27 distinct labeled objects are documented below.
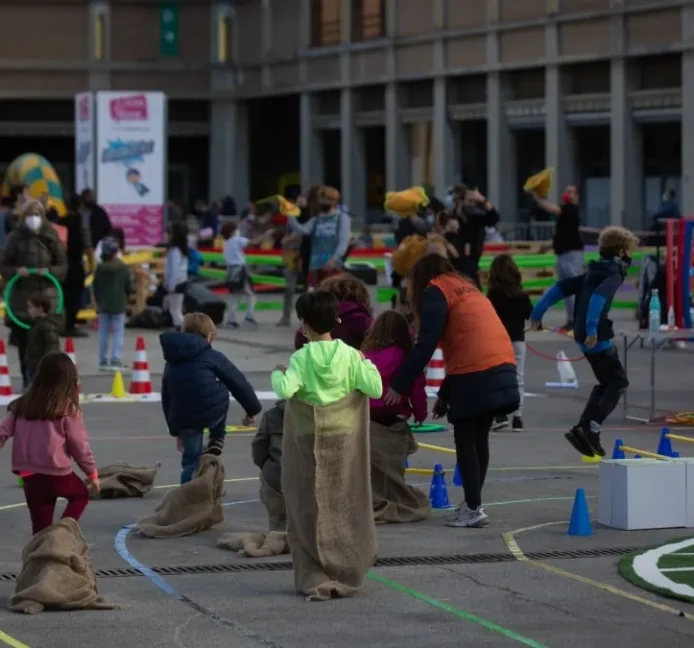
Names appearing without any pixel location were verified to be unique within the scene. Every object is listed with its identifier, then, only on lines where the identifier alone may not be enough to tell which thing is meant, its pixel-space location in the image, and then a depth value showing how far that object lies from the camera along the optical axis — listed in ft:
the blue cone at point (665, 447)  45.01
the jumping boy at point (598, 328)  46.57
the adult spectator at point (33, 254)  63.16
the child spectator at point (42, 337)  55.98
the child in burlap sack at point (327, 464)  30.78
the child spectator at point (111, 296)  68.85
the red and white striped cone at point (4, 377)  62.03
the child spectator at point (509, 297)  51.83
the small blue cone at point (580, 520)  36.58
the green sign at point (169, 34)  210.18
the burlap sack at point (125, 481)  41.83
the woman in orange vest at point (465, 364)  36.81
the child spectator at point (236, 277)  90.89
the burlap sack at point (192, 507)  36.73
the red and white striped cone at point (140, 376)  63.16
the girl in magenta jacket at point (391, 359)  38.32
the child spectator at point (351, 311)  38.45
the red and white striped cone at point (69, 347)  62.34
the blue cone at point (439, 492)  40.09
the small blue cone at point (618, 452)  41.32
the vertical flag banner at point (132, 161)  108.17
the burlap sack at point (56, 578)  29.78
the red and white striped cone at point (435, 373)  63.72
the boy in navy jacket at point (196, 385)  38.47
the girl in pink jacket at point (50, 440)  30.89
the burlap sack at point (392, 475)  38.17
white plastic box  37.09
